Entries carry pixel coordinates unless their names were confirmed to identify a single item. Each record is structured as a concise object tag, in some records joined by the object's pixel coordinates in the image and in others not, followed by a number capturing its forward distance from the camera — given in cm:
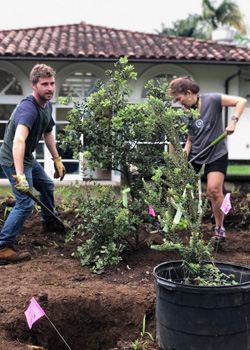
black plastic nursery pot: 241
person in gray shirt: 472
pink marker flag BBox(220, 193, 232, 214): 363
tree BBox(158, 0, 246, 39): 3566
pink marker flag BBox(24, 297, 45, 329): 273
